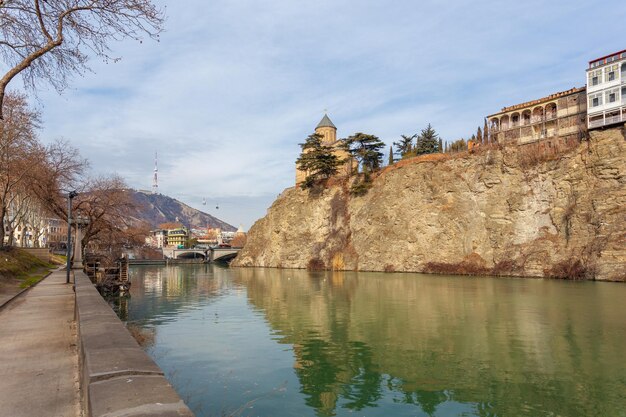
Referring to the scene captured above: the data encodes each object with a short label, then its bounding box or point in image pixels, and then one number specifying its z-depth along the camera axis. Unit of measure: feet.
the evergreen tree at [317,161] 296.32
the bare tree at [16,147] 121.39
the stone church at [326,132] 387.96
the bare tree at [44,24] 45.19
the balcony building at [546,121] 208.44
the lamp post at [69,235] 95.16
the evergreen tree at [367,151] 282.77
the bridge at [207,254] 447.34
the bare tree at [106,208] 150.10
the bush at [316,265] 271.94
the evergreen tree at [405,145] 333.91
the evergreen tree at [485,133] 246.27
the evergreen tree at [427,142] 310.70
